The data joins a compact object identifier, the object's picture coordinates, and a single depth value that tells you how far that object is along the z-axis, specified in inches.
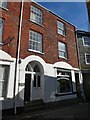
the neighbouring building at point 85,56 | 443.6
